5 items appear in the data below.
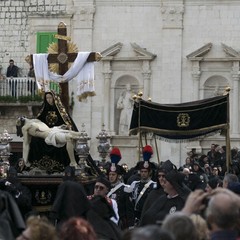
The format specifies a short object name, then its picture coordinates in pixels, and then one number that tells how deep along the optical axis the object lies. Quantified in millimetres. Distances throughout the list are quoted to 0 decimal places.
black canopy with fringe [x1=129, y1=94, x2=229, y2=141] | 23686
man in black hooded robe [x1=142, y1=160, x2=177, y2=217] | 14417
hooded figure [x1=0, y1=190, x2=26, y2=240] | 10820
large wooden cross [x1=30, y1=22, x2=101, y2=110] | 20938
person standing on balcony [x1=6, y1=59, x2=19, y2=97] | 35500
